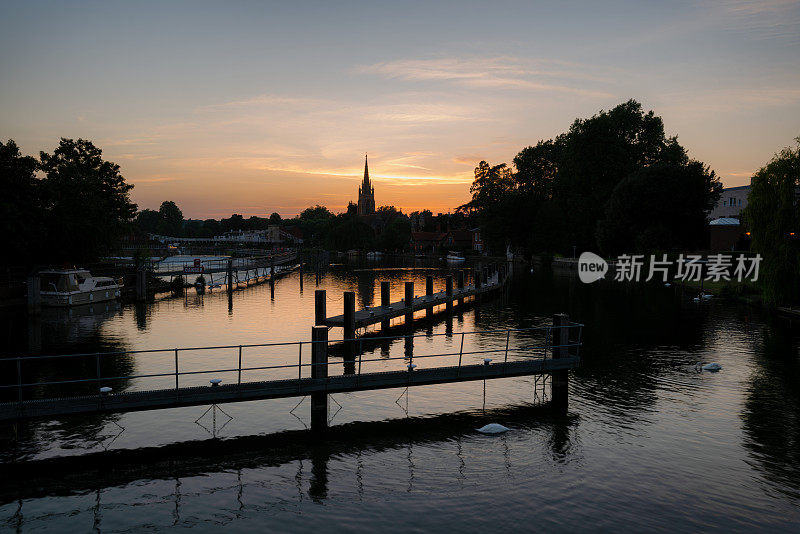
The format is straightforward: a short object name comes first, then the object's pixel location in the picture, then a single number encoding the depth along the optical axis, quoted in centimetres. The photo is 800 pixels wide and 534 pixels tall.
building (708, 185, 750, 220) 11556
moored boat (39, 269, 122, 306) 4625
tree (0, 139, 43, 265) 3894
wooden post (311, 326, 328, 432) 1838
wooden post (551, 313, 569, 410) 2138
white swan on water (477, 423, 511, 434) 1867
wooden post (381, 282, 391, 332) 4025
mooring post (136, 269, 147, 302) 5419
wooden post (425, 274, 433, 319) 4884
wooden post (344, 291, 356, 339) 3362
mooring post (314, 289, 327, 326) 3478
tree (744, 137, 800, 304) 4194
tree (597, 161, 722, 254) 8094
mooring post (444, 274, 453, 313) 5051
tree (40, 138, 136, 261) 4334
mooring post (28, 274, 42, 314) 4325
